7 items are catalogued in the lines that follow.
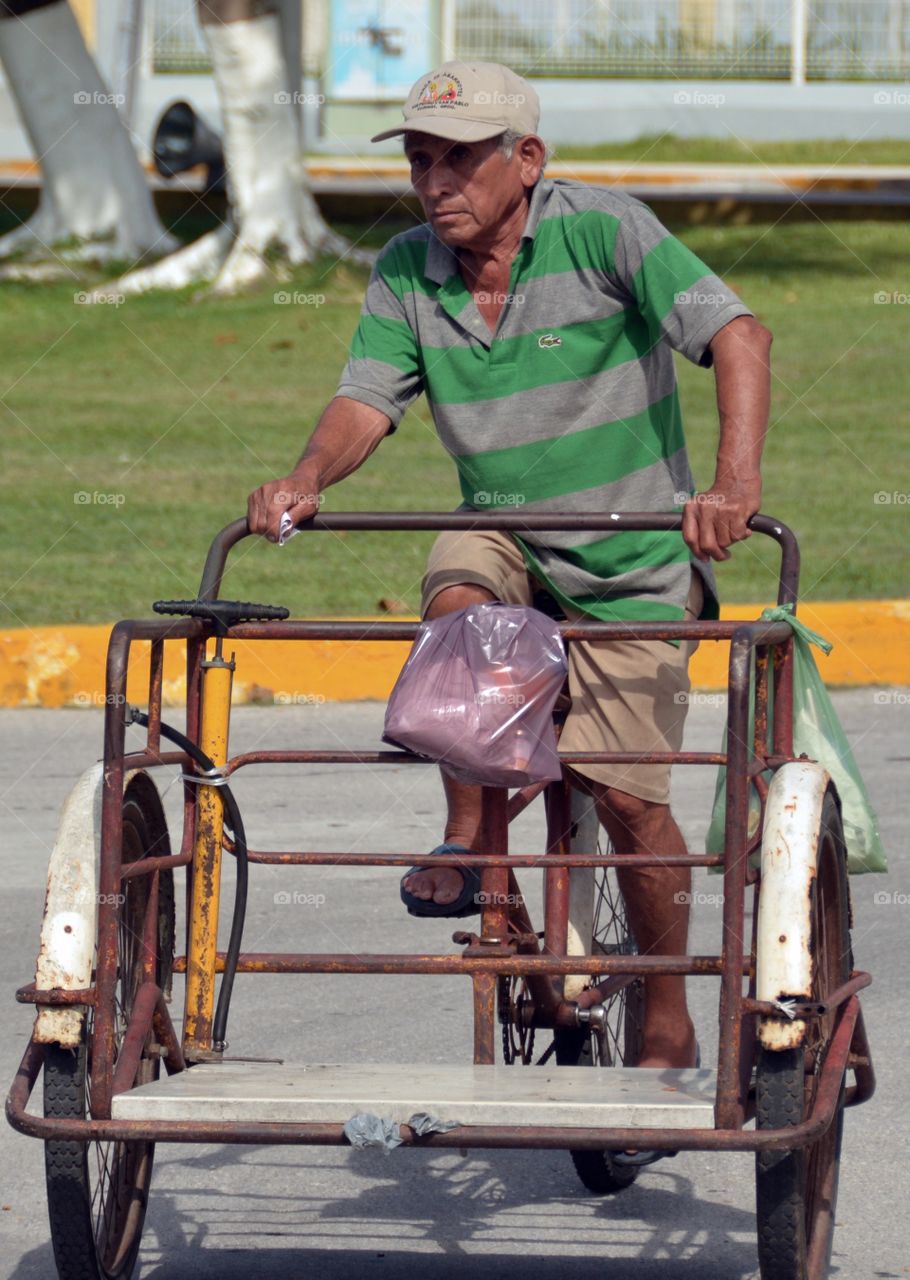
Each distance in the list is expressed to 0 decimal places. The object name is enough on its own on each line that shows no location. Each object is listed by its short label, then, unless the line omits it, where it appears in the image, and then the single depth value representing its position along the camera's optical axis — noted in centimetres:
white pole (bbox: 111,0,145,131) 4200
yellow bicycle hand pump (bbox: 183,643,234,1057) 689
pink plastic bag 675
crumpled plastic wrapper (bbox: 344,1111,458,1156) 592
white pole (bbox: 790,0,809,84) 5516
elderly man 747
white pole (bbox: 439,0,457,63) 5625
